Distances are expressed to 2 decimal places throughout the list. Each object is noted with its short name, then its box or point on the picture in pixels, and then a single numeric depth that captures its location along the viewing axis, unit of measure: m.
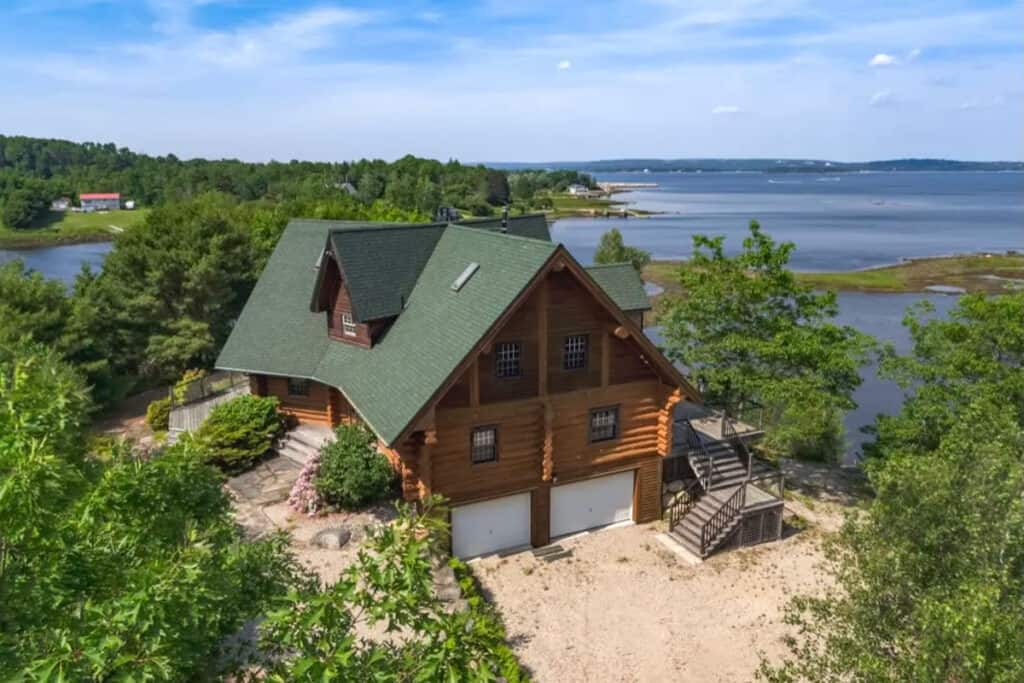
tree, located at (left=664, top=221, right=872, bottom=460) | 22.44
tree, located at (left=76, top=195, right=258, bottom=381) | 35.16
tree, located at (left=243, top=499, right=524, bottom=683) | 5.82
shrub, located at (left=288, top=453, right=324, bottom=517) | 20.69
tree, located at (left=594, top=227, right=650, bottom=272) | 68.31
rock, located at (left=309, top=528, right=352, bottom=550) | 18.95
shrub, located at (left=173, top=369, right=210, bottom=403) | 28.25
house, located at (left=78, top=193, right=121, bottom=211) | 170.00
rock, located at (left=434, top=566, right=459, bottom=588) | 17.48
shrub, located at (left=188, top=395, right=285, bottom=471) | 23.06
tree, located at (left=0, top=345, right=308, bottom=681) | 5.38
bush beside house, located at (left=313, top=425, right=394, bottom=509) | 20.12
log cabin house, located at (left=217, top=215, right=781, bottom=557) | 18.39
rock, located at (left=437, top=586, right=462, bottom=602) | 17.02
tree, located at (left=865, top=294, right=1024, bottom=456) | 21.16
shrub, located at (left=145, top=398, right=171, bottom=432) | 28.44
